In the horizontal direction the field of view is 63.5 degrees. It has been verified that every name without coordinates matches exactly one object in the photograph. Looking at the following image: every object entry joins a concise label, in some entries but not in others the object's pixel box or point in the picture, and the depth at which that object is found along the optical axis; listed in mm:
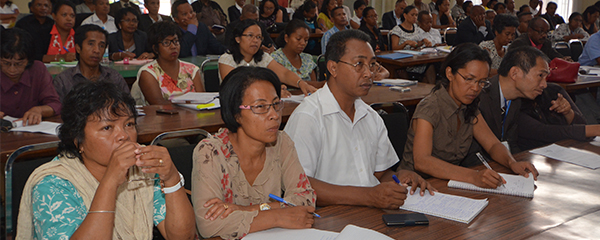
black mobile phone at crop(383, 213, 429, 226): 1383
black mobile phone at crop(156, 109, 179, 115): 2745
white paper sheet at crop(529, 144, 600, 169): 2068
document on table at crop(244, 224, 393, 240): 1255
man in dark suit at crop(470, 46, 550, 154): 2572
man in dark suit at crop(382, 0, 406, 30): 9812
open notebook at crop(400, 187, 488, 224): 1444
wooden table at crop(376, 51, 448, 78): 5378
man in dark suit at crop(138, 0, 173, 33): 6252
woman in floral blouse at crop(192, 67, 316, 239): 1363
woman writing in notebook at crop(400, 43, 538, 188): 2078
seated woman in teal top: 1198
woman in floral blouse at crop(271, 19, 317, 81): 4328
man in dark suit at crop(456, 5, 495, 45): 7461
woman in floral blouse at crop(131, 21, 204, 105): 3441
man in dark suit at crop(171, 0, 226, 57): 5762
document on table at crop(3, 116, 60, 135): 2301
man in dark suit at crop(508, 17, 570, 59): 5359
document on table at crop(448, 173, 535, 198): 1668
